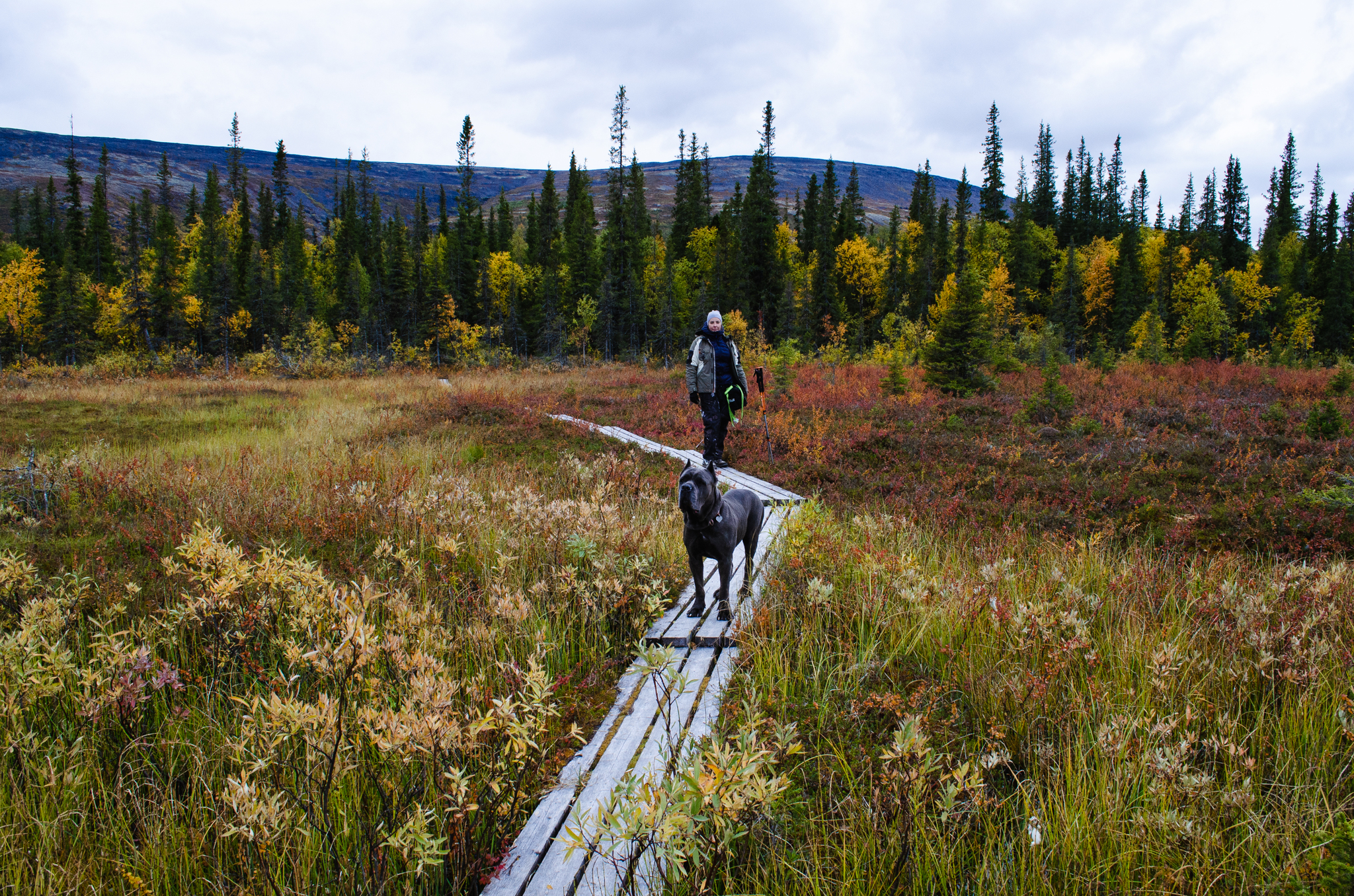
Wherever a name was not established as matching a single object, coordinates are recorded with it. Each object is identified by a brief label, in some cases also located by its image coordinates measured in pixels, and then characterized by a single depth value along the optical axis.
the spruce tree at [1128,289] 50.56
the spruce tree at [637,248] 53.44
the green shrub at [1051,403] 12.84
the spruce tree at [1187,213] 65.44
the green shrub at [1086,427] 11.34
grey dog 3.63
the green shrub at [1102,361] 21.02
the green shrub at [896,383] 16.31
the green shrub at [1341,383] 14.88
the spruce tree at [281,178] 78.69
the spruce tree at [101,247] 57.75
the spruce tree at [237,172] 79.44
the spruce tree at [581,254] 57.06
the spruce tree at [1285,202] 67.44
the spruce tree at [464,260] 58.75
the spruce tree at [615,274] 52.72
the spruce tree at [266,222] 69.31
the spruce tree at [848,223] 58.41
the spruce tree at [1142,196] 94.38
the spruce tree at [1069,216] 68.25
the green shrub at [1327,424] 10.10
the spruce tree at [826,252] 45.28
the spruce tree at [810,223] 59.56
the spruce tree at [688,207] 62.44
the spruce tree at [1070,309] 47.59
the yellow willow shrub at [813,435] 10.25
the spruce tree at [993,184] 68.56
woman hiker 8.59
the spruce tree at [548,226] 62.28
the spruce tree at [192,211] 73.31
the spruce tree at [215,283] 48.62
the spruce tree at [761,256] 50.53
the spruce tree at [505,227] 71.62
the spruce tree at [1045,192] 70.75
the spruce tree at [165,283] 49.69
